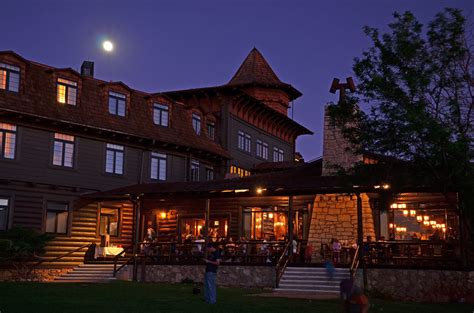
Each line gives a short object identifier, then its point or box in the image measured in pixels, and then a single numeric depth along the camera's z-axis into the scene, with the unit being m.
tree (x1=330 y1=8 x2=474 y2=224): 17.62
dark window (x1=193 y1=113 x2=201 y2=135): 36.66
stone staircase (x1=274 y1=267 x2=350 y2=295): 21.83
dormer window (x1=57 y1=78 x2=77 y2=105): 29.67
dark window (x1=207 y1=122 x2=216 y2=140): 38.34
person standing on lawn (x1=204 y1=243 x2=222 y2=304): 16.31
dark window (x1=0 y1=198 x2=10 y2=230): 27.02
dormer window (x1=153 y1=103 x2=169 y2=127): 33.92
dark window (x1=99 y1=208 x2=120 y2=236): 31.12
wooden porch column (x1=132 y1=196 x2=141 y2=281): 26.61
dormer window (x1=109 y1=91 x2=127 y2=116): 31.78
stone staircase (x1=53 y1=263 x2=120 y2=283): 26.63
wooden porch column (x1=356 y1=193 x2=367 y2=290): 22.27
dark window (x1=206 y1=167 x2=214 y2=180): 36.91
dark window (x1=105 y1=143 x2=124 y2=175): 31.11
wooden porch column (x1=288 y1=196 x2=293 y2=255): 24.38
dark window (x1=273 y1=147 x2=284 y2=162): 45.44
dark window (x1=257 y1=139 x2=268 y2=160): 43.03
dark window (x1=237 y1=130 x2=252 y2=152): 40.19
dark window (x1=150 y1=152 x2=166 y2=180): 33.06
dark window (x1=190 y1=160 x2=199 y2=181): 35.31
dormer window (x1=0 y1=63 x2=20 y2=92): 27.47
